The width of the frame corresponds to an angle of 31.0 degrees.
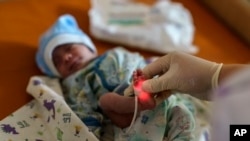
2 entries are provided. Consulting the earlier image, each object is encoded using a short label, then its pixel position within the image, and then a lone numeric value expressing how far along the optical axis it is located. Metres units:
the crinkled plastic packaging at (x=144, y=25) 1.73
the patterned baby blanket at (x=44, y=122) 1.27
